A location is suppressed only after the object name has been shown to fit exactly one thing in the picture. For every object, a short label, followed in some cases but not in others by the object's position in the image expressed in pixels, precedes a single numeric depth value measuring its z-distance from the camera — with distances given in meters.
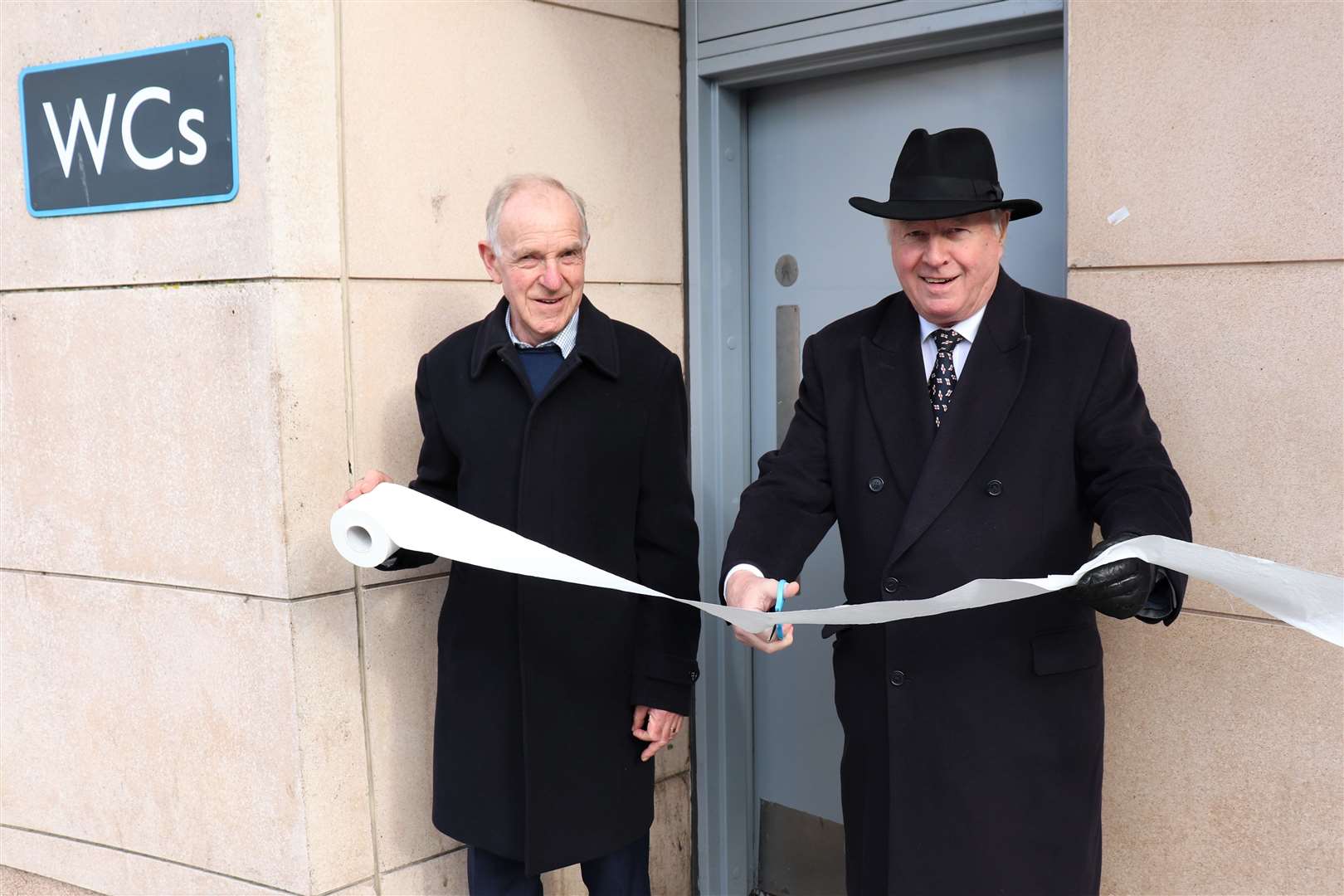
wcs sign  3.29
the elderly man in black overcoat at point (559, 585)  3.08
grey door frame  4.23
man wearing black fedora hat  2.62
